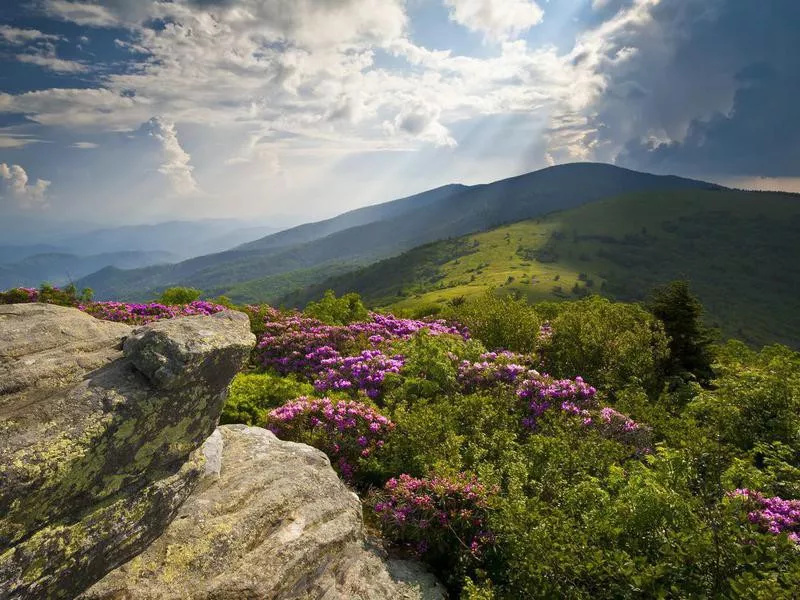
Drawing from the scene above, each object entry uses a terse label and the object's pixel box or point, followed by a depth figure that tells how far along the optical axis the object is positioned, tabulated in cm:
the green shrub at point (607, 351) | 1703
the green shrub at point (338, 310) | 2436
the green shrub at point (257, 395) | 1282
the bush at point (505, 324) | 1994
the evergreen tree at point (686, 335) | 1880
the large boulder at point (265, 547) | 613
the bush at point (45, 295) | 1978
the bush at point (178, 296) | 2512
